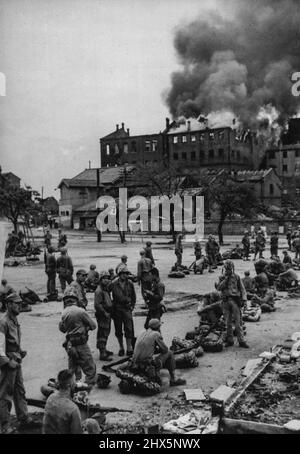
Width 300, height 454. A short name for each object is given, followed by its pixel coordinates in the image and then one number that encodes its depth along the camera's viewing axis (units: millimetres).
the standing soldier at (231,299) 10023
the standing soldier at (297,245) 23688
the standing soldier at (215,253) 21834
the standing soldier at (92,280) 15195
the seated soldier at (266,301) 13180
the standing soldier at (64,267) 14691
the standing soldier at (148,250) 16359
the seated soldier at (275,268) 18062
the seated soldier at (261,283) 14430
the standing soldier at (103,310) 9266
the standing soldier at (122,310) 9484
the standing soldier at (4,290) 11027
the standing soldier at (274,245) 23947
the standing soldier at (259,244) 24625
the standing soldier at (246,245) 25664
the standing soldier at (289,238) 30047
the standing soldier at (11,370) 6297
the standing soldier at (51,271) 15352
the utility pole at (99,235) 34416
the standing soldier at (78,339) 7488
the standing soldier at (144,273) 12484
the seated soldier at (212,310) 10953
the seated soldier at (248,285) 14789
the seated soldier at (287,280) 16500
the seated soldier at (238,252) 25656
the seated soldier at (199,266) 20281
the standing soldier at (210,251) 21641
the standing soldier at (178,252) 20719
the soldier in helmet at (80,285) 9673
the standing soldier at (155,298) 10328
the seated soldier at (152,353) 7648
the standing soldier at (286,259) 19695
